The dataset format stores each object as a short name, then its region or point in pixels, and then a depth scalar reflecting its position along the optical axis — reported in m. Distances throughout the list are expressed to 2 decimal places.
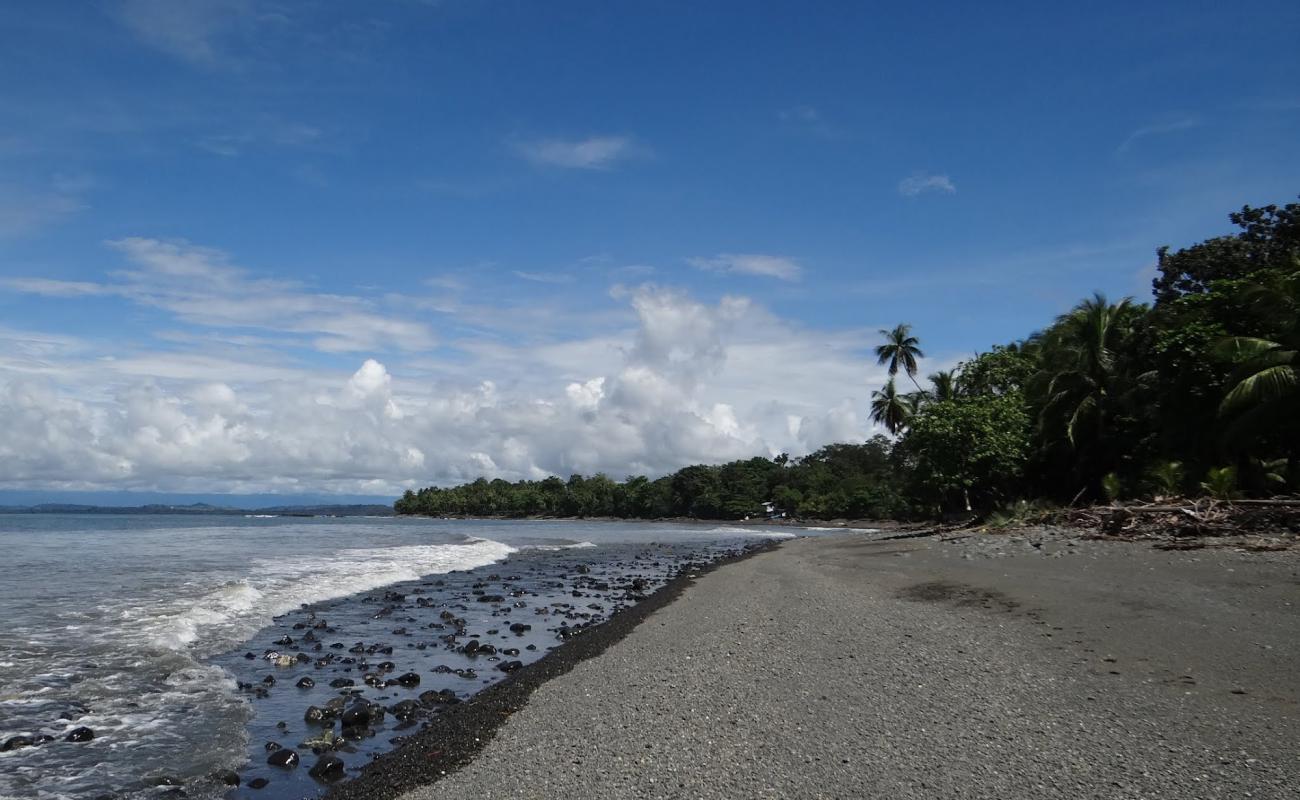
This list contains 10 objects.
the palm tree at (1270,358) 21.64
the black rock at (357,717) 9.55
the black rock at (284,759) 8.16
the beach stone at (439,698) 10.60
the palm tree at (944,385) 49.28
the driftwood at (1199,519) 19.86
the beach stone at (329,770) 7.83
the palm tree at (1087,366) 33.59
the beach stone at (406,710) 9.94
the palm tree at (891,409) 60.19
